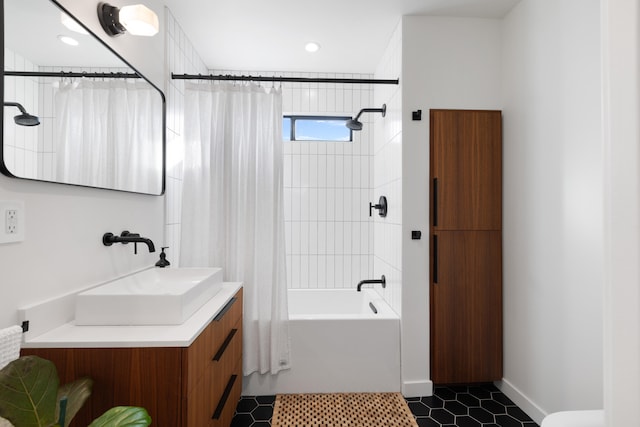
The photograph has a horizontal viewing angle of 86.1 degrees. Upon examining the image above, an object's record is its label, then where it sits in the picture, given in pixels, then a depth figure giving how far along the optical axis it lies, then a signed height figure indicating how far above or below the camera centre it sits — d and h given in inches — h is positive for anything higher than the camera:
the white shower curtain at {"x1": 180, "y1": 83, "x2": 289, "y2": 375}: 85.7 +5.8
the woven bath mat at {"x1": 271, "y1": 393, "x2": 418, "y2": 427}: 76.0 -45.9
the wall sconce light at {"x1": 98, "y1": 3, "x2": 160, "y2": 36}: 60.1 +34.9
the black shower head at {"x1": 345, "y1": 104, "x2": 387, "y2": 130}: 105.4 +29.2
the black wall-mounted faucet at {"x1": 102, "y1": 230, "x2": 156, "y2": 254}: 61.1 -4.3
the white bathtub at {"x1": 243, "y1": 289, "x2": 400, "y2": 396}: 88.0 -36.9
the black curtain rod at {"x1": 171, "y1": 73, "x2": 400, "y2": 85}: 85.4 +34.8
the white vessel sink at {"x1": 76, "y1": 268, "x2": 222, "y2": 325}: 50.2 -13.6
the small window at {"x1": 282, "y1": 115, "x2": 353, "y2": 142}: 132.6 +34.2
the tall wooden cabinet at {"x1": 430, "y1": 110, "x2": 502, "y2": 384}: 87.8 -7.8
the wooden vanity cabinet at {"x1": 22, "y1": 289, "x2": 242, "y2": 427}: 42.4 -20.4
